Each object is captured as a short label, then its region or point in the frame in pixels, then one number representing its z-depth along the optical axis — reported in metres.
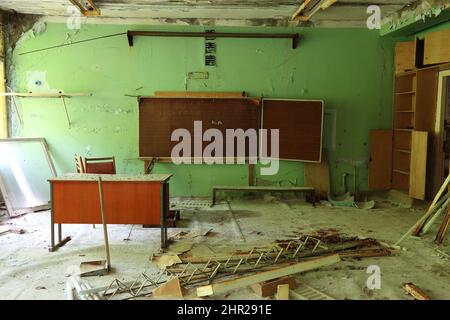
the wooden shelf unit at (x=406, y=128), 6.50
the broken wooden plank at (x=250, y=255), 3.92
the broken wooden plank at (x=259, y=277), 3.18
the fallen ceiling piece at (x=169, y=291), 3.17
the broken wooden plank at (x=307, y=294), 3.18
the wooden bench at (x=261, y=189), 6.70
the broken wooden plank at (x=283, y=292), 3.15
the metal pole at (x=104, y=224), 3.72
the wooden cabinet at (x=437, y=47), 5.91
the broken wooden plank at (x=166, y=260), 3.81
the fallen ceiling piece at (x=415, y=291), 3.17
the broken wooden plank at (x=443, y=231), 4.55
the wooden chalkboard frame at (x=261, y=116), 6.82
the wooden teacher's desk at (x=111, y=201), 4.36
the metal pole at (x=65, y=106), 6.77
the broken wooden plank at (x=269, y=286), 3.21
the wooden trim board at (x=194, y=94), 6.84
